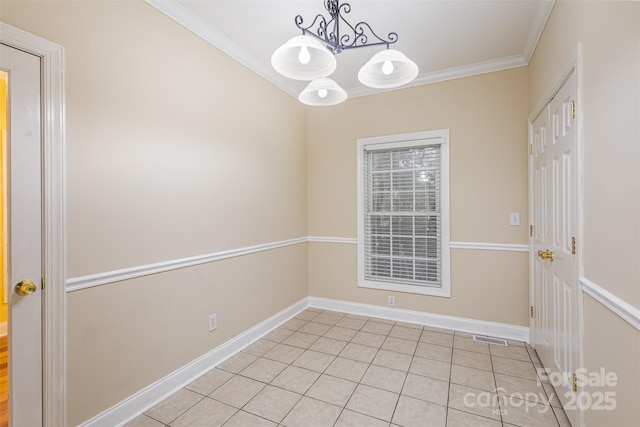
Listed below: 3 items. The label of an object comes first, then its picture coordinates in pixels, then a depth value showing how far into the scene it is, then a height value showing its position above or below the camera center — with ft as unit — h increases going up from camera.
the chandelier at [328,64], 4.95 +2.75
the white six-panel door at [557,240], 5.53 -0.65
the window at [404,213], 10.46 -0.03
